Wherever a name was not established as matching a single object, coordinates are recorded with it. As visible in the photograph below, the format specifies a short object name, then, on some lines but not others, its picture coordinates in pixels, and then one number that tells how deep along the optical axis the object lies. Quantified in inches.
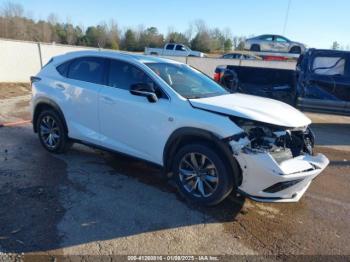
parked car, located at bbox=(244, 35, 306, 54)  882.1
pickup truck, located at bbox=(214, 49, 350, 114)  348.2
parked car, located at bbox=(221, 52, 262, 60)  1001.1
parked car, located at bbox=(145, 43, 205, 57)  1217.0
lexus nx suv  146.9
